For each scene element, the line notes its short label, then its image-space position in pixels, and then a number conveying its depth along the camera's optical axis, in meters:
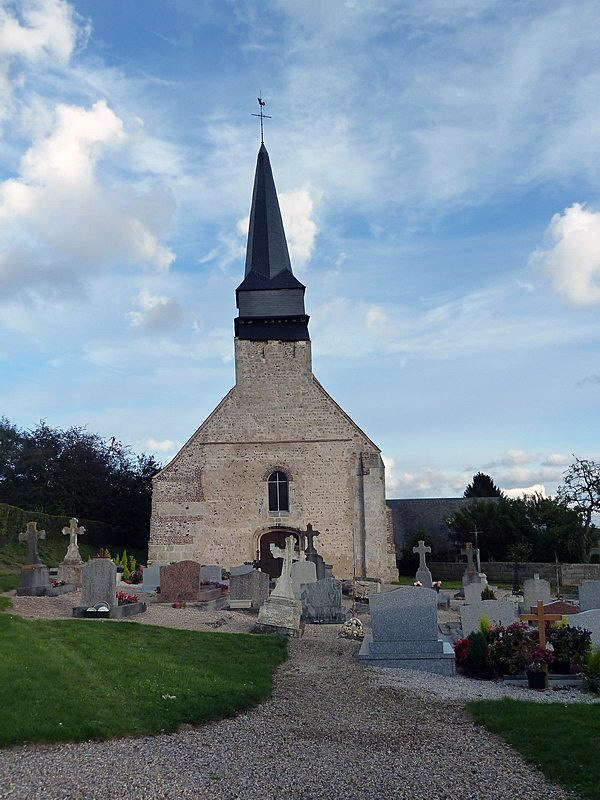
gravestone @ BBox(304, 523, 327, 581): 19.52
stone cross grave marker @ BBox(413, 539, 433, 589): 21.83
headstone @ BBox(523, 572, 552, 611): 15.58
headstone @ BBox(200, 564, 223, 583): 22.16
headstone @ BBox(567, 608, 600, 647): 9.67
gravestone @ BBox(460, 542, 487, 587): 20.45
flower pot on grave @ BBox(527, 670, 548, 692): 8.60
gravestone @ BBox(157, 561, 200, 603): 16.23
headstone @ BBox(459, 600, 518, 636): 11.14
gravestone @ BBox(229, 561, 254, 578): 20.41
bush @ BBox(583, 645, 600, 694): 8.32
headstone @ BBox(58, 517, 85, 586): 19.55
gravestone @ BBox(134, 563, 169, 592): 19.59
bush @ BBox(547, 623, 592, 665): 9.05
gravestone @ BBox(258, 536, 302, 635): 12.44
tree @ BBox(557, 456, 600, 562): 27.55
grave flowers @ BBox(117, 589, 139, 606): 14.24
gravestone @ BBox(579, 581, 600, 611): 13.58
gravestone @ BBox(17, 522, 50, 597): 15.95
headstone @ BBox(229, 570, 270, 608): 16.16
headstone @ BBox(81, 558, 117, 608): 13.38
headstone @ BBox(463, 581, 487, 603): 15.61
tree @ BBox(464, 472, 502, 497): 47.00
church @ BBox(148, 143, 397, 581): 25.45
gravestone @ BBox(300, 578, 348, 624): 14.48
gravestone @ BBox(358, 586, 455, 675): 9.67
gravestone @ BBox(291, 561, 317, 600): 16.75
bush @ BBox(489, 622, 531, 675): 9.08
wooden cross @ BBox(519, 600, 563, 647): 9.30
